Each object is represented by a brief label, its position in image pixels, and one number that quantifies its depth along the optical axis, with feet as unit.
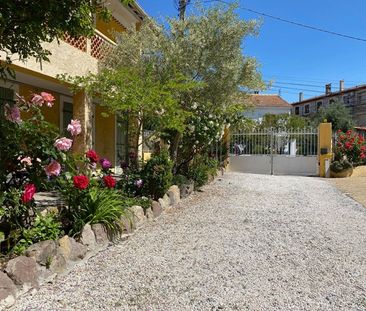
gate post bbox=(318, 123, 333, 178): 60.95
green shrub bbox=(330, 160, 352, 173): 59.89
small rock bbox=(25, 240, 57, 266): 14.38
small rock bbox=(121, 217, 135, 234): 21.09
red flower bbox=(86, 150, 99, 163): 20.03
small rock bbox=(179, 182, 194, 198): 33.04
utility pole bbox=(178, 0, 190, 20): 48.63
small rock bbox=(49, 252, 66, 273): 15.01
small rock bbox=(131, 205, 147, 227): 22.81
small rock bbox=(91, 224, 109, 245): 18.74
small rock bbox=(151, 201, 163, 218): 25.64
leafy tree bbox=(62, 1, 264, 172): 35.65
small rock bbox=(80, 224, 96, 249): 17.75
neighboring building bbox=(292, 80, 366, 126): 190.39
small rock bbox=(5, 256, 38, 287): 13.15
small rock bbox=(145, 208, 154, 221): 24.61
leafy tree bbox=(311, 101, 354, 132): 151.12
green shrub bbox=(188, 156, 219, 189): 38.40
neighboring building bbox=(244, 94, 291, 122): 181.24
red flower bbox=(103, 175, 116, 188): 20.95
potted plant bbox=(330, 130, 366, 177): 60.59
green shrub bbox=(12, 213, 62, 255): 15.12
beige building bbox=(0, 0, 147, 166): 31.78
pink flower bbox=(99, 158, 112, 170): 23.77
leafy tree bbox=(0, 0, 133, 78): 12.41
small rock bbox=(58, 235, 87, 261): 16.10
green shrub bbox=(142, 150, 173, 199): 27.55
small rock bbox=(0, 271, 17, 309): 12.28
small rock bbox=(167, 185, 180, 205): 29.55
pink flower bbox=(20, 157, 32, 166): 16.55
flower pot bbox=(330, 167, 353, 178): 59.77
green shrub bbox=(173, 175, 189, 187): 32.97
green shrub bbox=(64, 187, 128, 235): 18.71
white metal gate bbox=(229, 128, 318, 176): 63.93
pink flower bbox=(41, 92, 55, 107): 18.02
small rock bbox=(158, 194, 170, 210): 27.29
